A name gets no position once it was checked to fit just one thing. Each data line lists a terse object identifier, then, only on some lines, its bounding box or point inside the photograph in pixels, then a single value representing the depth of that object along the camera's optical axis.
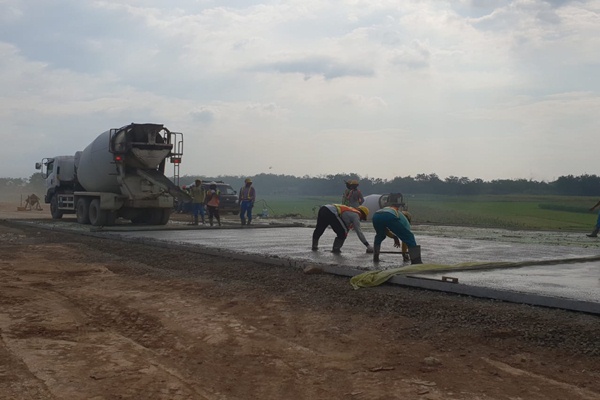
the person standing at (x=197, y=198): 23.40
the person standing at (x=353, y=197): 17.88
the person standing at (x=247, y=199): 21.22
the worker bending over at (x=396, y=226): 10.26
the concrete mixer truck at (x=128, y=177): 20.61
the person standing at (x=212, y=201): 21.80
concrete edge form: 7.13
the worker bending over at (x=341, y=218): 12.30
